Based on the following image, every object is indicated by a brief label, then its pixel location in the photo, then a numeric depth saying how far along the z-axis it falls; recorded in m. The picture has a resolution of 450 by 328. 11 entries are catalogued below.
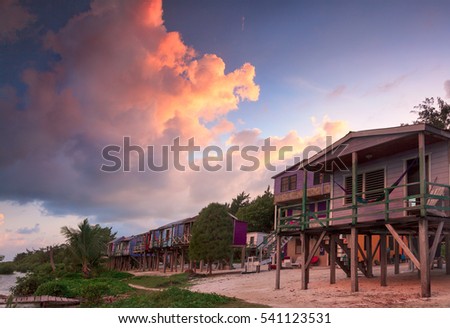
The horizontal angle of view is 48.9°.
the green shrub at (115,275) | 48.50
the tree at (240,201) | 77.44
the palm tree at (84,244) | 47.25
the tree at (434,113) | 40.91
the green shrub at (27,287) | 27.77
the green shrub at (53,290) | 23.76
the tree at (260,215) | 61.84
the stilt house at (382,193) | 16.28
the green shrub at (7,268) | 79.57
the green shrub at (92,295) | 20.49
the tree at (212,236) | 37.09
